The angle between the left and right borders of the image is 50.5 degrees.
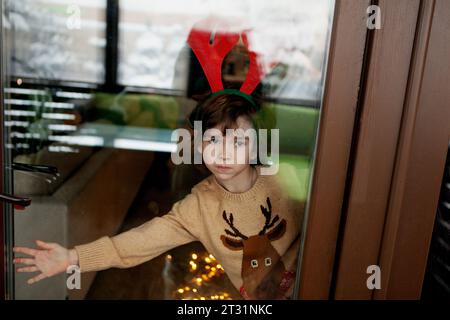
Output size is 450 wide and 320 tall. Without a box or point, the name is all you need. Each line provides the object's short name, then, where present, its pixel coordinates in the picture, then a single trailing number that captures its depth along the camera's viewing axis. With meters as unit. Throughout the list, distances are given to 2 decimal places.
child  1.21
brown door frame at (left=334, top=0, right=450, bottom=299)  1.10
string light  1.29
